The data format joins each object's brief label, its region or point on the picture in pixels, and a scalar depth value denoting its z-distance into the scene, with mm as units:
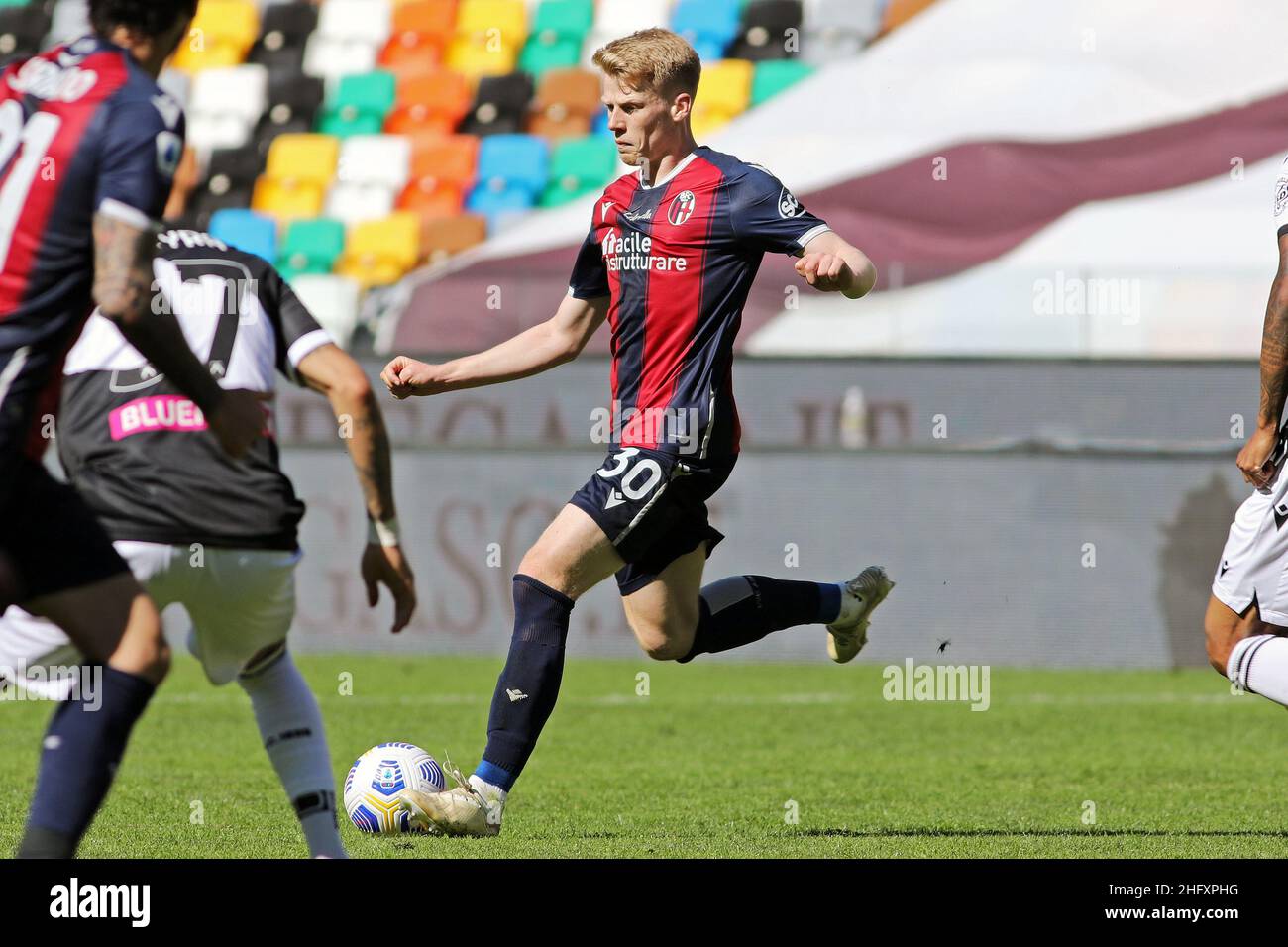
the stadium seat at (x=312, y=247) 20250
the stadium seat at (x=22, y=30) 23188
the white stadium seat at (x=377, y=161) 21562
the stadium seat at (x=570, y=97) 22047
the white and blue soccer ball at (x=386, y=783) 5922
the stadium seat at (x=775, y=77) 21766
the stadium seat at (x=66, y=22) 23191
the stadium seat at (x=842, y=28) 21812
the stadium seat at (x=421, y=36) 23422
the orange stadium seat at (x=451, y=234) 20047
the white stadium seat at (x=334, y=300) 16094
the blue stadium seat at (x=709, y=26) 22458
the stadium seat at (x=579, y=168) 20906
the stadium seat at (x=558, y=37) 22938
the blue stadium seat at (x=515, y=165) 21266
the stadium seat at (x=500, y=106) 22234
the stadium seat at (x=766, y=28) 22391
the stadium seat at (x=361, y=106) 22797
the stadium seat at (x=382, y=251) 19922
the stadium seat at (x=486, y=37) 23156
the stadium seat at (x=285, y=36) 23688
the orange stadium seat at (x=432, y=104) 22531
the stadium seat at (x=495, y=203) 20812
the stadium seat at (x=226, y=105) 22688
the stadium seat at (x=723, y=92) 21516
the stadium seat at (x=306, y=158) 21828
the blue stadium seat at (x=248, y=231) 20188
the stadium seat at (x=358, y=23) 23734
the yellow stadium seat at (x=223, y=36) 23692
